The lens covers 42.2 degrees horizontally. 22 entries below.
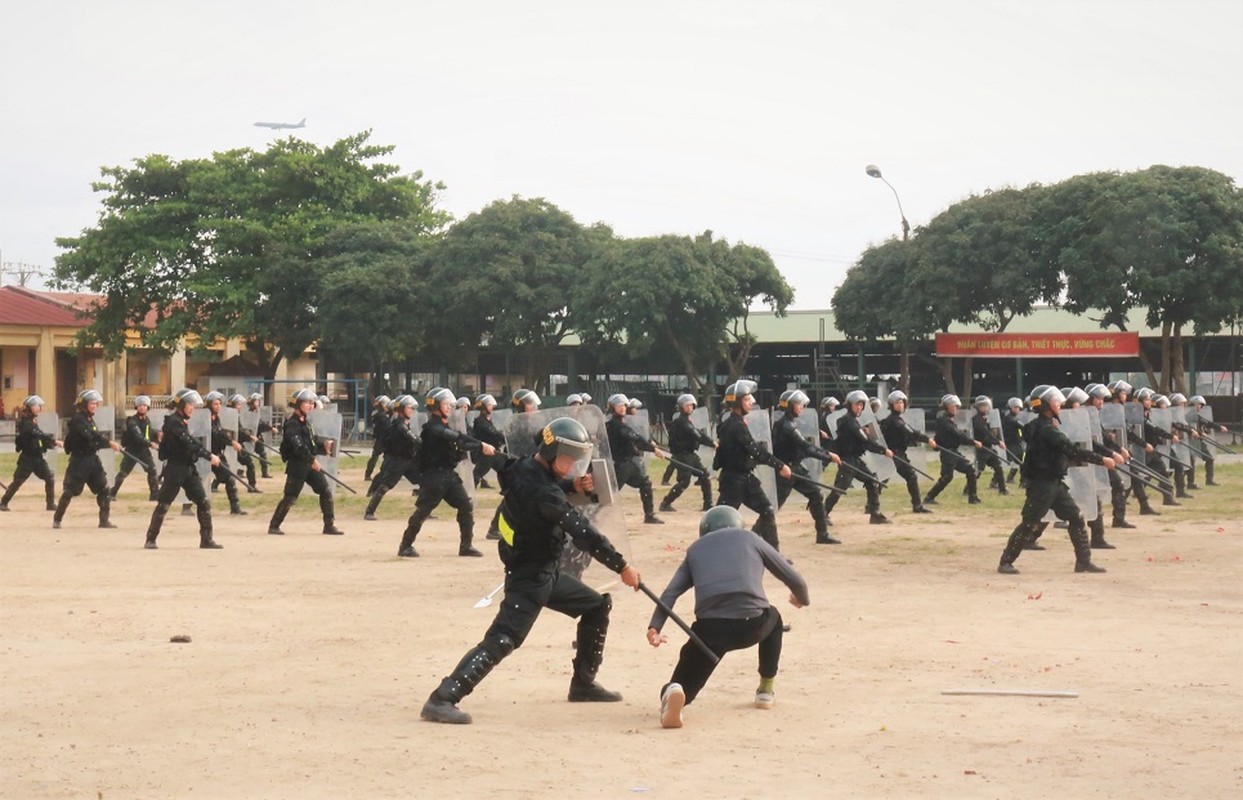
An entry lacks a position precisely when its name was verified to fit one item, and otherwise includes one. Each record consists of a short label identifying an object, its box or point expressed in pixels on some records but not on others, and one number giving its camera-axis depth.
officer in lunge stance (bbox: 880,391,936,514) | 22.66
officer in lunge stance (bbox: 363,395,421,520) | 18.86
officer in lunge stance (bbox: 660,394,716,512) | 20.89
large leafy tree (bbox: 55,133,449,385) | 48.66
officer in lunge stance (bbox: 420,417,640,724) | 7.77
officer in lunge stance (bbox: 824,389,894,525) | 20.00
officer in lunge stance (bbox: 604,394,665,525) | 20.11
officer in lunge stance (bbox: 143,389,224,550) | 16.70
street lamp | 44.28
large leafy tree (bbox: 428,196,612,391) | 44.34
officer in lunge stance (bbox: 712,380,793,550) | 15.09
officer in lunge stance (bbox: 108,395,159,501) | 22.52
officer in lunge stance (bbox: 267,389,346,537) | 18.78
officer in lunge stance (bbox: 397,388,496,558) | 15.77
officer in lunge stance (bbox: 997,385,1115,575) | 14.23
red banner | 43.47
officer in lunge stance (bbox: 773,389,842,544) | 17.39
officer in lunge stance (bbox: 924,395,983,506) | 22.80
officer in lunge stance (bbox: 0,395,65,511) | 21.84
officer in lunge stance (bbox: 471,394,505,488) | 19.62
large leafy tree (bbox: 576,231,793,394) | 42.62
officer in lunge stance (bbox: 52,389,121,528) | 19.58
